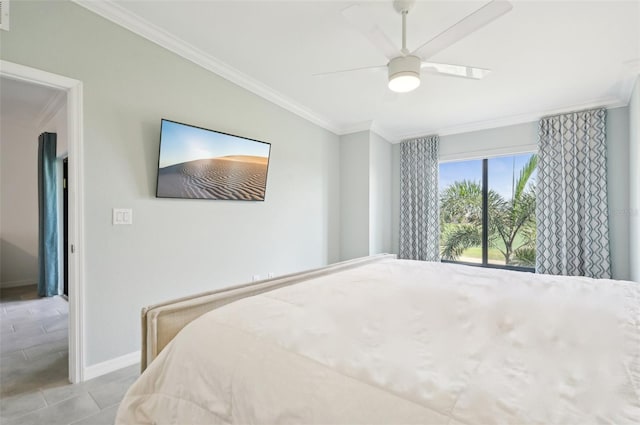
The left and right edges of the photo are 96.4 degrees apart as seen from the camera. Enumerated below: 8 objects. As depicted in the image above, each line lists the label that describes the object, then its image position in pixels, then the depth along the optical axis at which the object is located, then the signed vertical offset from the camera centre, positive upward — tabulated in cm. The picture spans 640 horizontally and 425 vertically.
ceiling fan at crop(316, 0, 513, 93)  149 +102
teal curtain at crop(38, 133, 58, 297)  394 -9
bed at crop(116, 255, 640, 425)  61 -39
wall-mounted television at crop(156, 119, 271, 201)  234 +43
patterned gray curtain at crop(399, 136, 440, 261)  440 +19
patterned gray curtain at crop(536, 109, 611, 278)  327 +18
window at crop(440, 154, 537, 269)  406 +0
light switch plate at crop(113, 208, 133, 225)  211 -3
